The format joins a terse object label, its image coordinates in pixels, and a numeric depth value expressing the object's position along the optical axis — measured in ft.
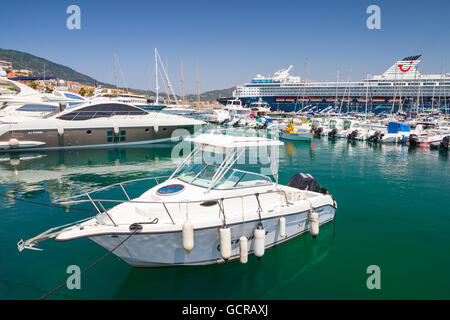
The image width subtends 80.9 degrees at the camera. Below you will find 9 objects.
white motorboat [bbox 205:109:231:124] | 207.49
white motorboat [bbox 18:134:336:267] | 18.53
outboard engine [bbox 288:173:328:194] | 31.89
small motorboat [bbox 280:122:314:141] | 117.04
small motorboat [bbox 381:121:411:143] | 112.27
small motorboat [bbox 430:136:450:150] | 95.86
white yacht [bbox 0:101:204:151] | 78.38
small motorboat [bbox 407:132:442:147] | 102.47
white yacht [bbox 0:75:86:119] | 90.99
